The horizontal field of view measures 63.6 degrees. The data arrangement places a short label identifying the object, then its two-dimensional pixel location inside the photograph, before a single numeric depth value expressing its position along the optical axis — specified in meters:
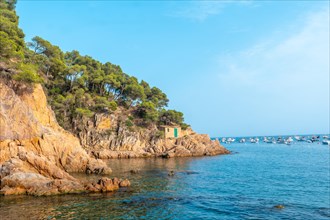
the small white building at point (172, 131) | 79.25
